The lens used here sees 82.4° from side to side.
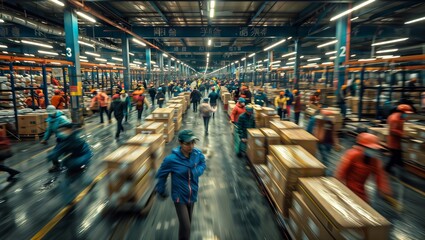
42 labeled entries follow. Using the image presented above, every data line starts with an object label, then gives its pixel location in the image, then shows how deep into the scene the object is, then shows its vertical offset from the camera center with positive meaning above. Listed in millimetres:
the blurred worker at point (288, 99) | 12457 -540
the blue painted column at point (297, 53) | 21766 +3246
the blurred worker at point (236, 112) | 8966 -873
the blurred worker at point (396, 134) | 6234 -1181
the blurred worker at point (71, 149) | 5660 -1474
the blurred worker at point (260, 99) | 14126 -617
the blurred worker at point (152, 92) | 19875 -345
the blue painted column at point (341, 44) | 15508 +2860
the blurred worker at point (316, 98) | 14520 -574
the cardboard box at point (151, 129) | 7605 -1316
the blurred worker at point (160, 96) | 16922 -570
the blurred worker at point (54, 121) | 7152 -977
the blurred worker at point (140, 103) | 13953 -881
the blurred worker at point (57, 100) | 12570 -670
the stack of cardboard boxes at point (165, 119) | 9773 -1244
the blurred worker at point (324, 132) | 6730 -1217
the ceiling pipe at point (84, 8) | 11989 +4173
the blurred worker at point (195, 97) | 17700 -656
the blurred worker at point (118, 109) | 10458 -950
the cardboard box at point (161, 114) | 9766 -1051
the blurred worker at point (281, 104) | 12673 -811
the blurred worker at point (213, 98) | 15767 -640
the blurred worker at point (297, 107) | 11938 -895
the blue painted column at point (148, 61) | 28425 +3206
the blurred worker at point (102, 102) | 13648 -811
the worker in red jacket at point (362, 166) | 3795 -1224
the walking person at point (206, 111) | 11219 -1051
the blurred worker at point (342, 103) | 12117 -698
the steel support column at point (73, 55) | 13461 +1823
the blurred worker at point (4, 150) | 5851 -1528
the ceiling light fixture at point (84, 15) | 12460 +3742
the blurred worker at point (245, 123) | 7605 -1088
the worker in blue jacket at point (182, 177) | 3363 -1258
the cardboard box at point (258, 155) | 6570 -1804
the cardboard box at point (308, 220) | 2920 -1724
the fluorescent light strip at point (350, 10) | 10672 +3713
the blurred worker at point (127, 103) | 12620 -954
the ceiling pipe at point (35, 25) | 13098 +3881
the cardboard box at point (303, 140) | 5857 -1250
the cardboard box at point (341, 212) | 2605 -1451
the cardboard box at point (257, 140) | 6531 -1379
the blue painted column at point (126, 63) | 21469 +2216
